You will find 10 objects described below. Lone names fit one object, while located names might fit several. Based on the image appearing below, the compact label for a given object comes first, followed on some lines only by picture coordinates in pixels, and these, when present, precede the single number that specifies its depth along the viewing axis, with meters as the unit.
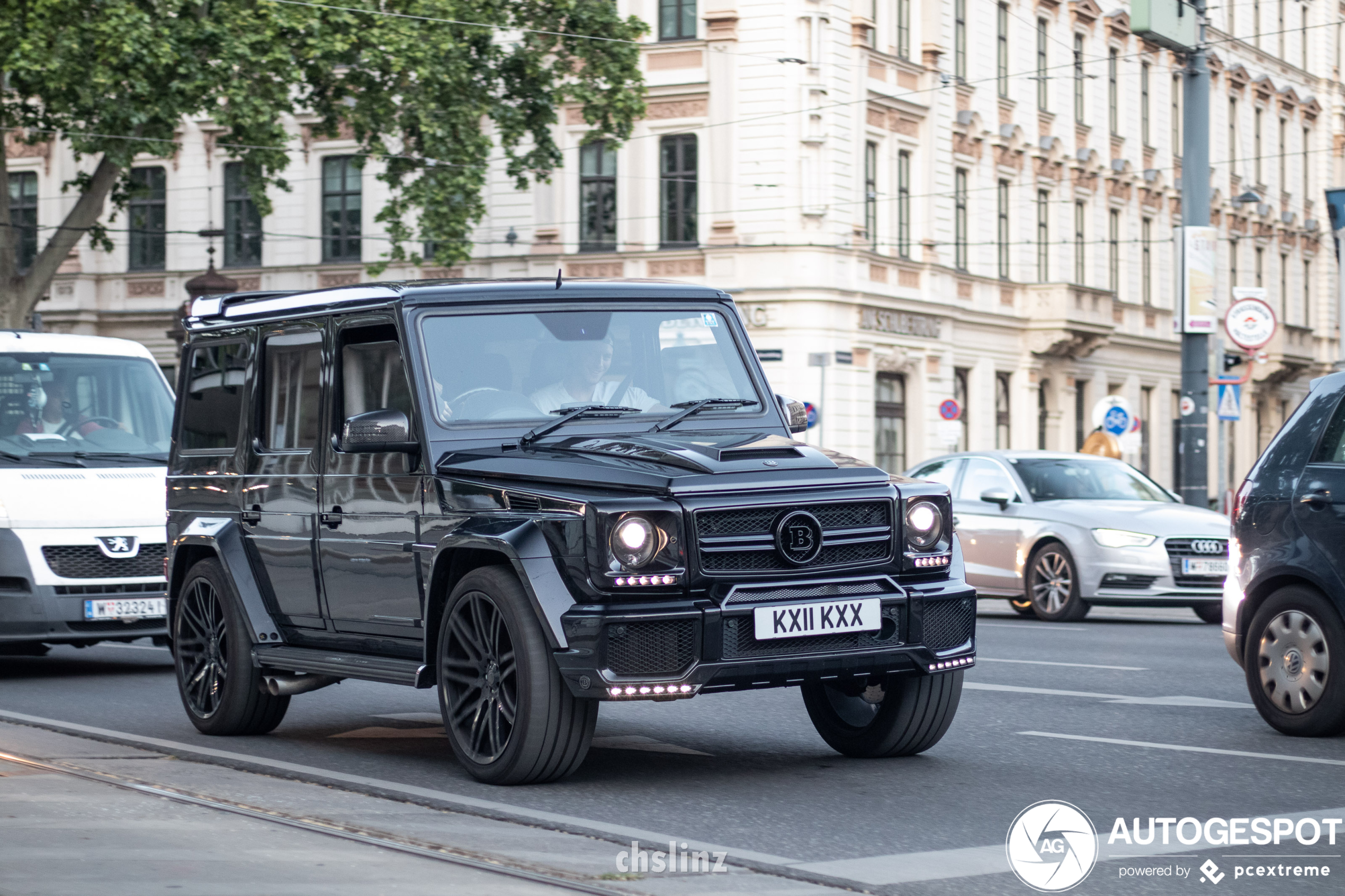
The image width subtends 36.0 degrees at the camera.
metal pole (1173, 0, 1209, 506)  25.22
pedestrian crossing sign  29.00
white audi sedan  18.20
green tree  29.75
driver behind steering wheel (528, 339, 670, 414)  8.43
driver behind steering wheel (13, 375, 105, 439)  13.81
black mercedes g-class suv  7.29
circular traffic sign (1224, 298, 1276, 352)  24.12
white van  12.95
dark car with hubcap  9.20
